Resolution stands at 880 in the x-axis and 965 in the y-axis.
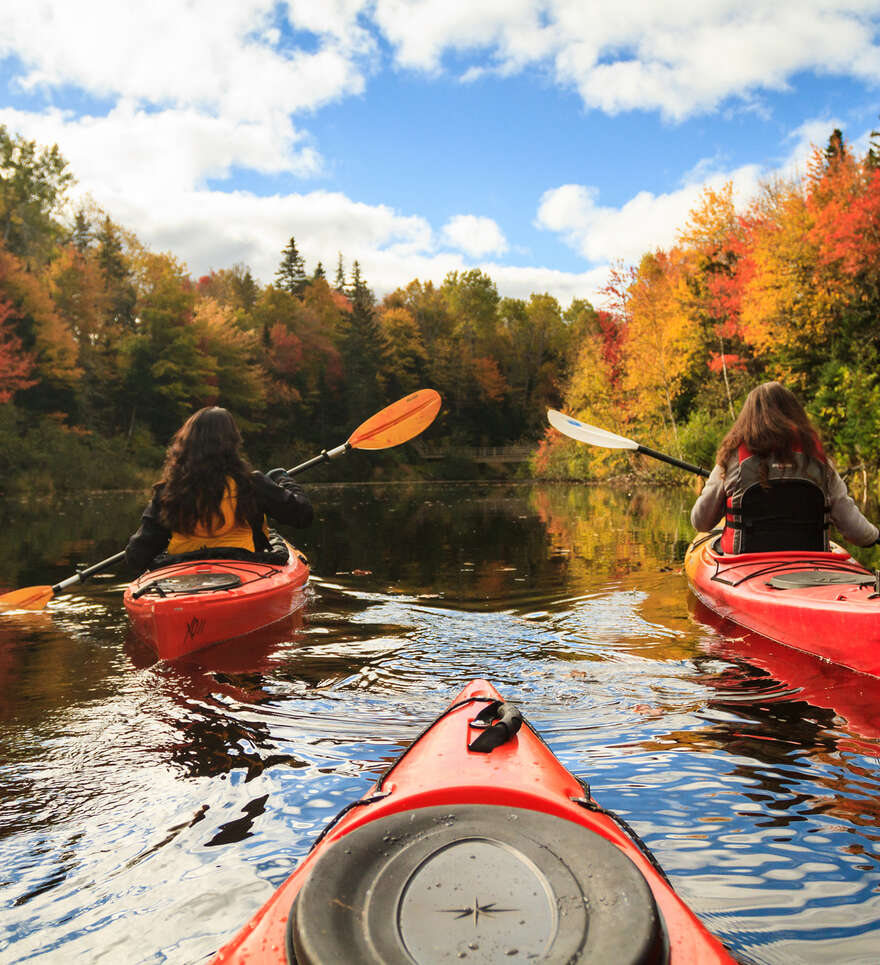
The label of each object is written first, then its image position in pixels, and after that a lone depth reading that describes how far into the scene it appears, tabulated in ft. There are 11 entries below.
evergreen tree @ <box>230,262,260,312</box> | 160.15
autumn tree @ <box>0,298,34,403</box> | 79.97
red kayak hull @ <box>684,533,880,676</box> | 11.82
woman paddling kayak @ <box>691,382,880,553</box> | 14.90
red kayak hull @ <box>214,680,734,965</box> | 4.00
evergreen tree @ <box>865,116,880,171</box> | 58.35
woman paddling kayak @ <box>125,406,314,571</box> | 15.55
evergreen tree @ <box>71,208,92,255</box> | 125.59
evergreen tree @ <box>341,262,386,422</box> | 131.03
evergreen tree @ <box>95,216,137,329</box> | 106.93
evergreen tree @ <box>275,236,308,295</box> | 174.70
